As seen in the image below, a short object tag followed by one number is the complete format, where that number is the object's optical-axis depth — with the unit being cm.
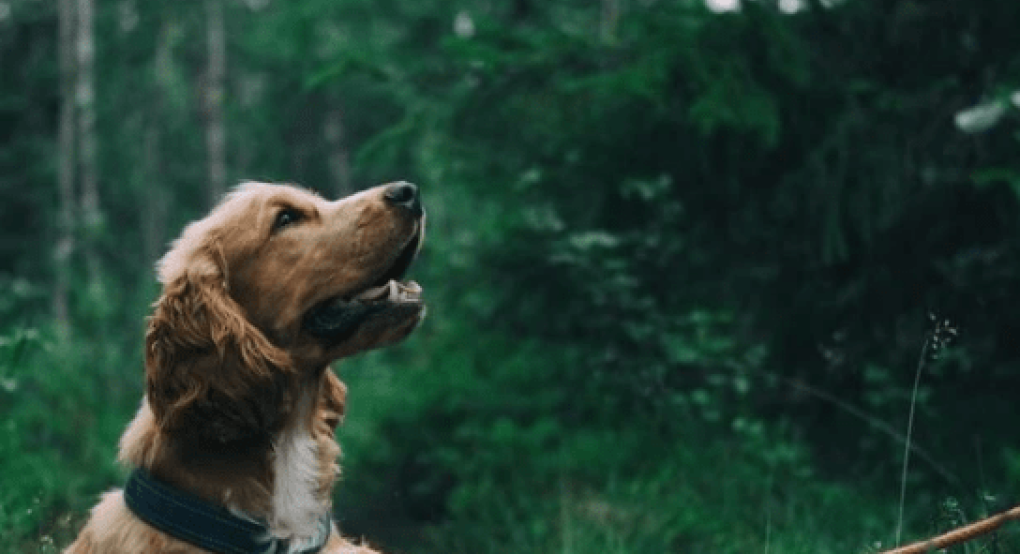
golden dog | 319
